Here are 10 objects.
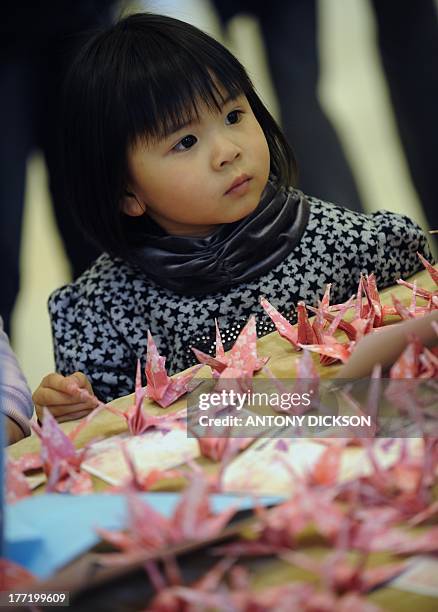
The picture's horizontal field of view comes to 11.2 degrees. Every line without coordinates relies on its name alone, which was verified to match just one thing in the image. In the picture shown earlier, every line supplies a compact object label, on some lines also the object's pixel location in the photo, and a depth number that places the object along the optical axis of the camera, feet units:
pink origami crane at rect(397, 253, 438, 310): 5.54
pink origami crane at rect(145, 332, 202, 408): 5.47
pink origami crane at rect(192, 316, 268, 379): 5.48
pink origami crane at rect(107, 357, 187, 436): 5.31
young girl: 6.22
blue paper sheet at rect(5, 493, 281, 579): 4.16
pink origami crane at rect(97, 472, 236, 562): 3.95
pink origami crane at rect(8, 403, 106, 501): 5.11
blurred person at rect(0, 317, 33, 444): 5.76
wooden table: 3.68
